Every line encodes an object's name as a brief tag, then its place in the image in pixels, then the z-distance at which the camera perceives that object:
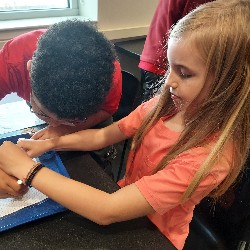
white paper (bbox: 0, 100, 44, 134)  0.93
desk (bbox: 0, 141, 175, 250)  0.59
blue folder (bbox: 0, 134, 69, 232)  0.60
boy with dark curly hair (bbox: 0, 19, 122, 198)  0.67
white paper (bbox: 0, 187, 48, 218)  0.64
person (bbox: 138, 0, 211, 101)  1.28
